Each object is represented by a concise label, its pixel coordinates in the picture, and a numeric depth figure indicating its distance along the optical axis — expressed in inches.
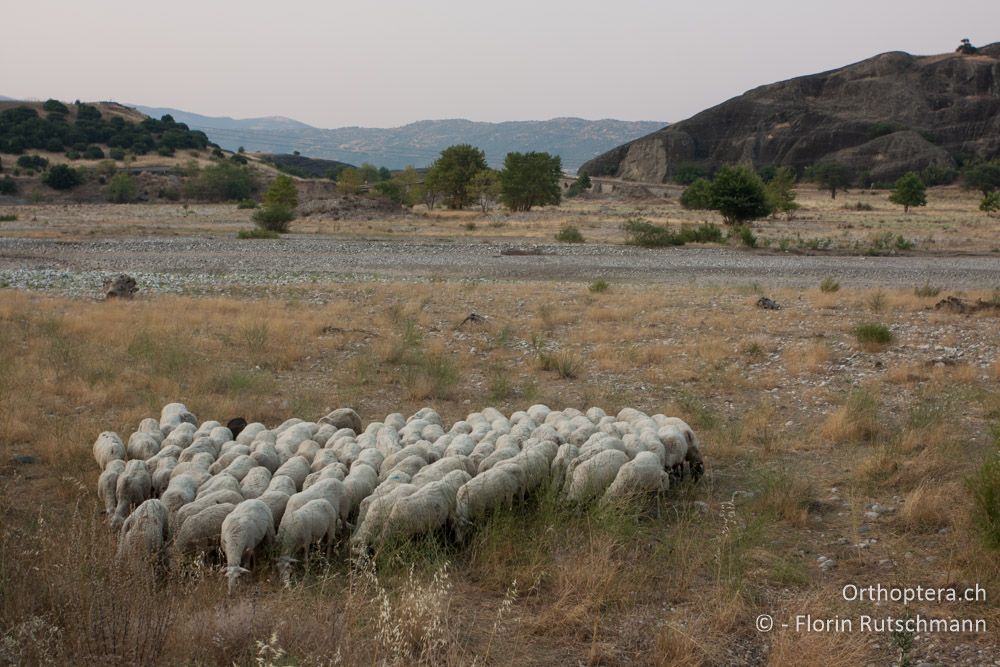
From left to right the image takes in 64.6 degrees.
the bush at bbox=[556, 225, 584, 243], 1369.3
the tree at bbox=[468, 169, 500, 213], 2512.3
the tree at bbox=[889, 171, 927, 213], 2491.4
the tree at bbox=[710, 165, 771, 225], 1550.2
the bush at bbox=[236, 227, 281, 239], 1363.8
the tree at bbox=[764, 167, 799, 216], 1886.1
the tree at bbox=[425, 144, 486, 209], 2588.6
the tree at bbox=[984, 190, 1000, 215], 1987.0
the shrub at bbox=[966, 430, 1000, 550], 223.9
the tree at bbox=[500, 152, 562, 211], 2496.3
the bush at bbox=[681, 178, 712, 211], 2446.1
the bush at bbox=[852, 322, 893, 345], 514.3
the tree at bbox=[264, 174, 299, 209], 2134.6
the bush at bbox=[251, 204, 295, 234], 1501.0
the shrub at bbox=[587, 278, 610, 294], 766.5
